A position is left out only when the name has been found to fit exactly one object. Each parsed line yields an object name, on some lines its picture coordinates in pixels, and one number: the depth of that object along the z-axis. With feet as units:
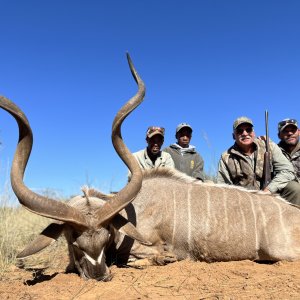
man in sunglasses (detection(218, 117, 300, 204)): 10.97
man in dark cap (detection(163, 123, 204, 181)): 14.21
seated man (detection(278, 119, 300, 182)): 12.21
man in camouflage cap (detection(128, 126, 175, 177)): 13.29
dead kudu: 7.30
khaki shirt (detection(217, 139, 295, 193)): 10.67
